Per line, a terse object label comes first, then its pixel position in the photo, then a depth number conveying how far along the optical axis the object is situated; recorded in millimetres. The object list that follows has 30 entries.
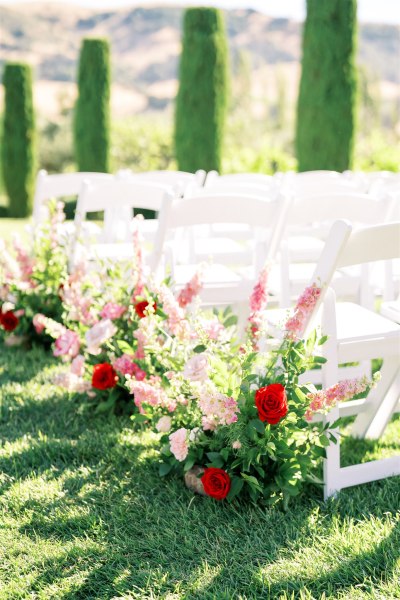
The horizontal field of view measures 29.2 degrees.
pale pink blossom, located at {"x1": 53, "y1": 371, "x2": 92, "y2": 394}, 3480
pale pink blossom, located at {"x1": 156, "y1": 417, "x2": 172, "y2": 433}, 2879
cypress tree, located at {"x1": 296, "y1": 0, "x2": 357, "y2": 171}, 11430
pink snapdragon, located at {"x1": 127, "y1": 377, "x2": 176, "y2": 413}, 2773
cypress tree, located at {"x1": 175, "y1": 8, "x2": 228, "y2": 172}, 12758
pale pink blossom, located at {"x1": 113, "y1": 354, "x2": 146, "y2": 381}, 3340
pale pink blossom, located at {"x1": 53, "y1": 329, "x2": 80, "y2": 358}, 3561
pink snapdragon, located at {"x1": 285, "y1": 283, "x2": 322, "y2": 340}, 2592
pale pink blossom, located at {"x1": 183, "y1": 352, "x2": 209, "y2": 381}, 2717
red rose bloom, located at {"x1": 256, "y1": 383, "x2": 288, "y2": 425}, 2518
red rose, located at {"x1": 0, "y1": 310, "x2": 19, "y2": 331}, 4680
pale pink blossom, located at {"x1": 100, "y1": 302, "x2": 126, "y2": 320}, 3582
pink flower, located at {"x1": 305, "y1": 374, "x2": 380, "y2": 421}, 2562
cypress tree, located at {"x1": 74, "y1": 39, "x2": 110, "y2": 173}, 13844
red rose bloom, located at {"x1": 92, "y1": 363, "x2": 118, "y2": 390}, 3420
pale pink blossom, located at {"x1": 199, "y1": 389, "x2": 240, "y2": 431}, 2627
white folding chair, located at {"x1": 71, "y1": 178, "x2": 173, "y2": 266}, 4613
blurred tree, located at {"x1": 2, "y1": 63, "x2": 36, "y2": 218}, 13875
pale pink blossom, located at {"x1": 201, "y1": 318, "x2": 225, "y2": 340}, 2969
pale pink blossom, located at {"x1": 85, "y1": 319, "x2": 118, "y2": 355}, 3336
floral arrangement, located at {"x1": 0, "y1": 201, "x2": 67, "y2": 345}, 4688
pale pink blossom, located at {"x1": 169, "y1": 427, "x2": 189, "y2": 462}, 2699
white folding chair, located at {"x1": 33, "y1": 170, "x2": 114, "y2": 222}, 5570
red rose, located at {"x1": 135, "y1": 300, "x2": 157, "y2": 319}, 3365
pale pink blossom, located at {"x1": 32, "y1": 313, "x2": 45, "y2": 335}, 4366
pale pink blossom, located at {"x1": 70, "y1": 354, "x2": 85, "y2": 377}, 3510
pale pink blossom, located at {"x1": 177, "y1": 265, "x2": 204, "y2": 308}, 3205
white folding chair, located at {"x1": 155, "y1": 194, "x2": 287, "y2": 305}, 3596
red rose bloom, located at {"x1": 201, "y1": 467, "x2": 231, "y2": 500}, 2631
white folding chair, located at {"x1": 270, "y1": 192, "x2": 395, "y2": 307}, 3615
